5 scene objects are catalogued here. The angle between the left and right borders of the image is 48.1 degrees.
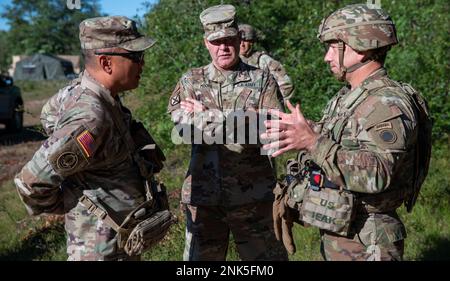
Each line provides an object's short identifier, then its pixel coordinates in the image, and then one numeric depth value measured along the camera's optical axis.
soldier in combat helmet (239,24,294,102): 5.66
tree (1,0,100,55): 57.19
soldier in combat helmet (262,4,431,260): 2.28
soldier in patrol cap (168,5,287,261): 3.30
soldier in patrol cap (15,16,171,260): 2.36
